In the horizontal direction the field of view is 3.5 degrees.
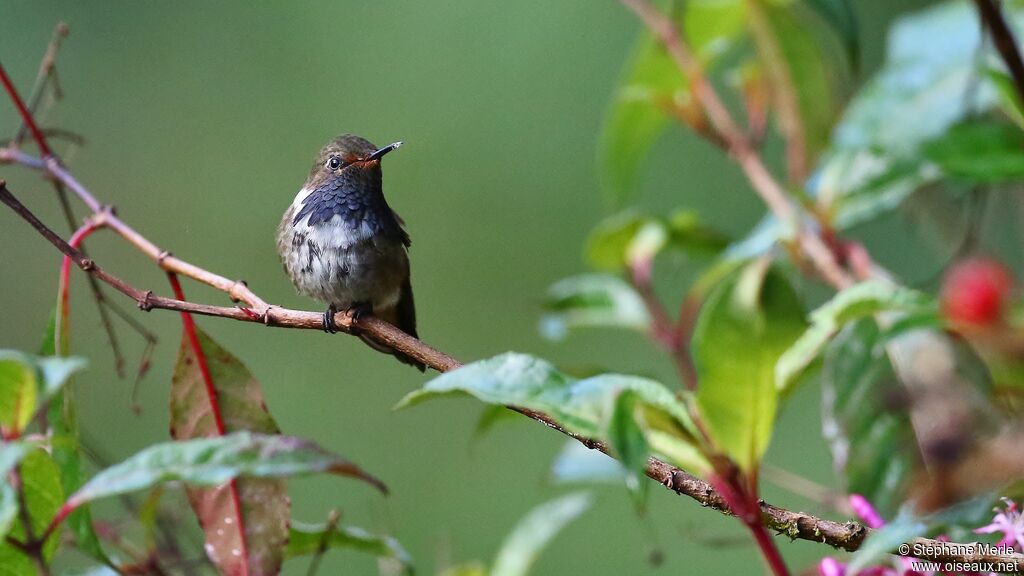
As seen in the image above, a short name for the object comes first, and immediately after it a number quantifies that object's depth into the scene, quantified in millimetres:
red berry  3755
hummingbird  3819
